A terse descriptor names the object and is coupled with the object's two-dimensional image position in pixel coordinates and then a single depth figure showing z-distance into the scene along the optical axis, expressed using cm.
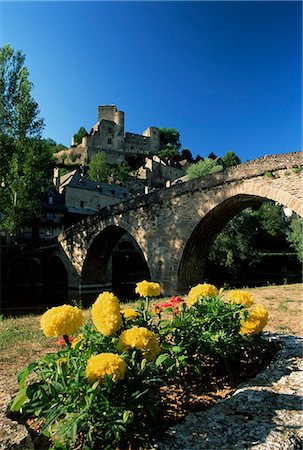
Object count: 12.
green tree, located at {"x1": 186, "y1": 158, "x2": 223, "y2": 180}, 2686
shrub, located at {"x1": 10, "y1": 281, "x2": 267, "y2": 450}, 171
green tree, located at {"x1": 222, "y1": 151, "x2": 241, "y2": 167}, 6050
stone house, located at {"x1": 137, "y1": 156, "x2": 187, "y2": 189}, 5634
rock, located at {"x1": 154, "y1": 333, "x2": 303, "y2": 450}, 179
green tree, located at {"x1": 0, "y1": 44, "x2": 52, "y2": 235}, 1984
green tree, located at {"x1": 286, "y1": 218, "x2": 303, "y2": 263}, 2235
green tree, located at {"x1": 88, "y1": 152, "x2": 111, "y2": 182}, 5311
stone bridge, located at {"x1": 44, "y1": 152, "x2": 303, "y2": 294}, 1091
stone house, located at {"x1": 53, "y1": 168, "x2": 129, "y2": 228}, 3509
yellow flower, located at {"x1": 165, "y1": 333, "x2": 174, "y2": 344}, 270
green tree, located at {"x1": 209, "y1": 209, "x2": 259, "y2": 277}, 2023
